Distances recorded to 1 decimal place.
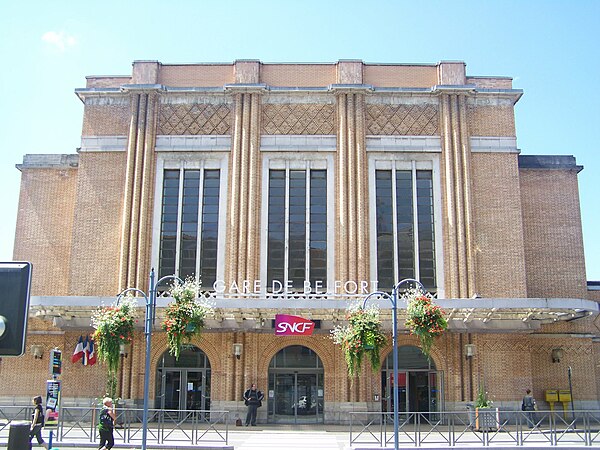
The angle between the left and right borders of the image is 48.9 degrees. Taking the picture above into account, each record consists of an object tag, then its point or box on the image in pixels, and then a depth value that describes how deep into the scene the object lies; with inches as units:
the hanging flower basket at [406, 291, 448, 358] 892.6
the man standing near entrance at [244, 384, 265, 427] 1079.0
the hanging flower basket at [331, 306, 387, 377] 901.2
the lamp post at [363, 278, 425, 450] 765.3
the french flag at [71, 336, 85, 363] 1150.3
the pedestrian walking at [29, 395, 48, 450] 743.1
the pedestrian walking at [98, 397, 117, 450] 701.3
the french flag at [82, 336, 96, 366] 1149.1
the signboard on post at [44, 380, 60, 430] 968.3
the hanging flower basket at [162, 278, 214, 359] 918.4
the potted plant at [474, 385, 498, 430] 978.7
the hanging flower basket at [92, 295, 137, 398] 919.0
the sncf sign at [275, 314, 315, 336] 1050.4
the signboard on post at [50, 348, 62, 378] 1014.4
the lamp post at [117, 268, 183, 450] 758.3
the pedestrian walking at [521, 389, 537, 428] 1085.1
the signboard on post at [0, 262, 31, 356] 184.2
